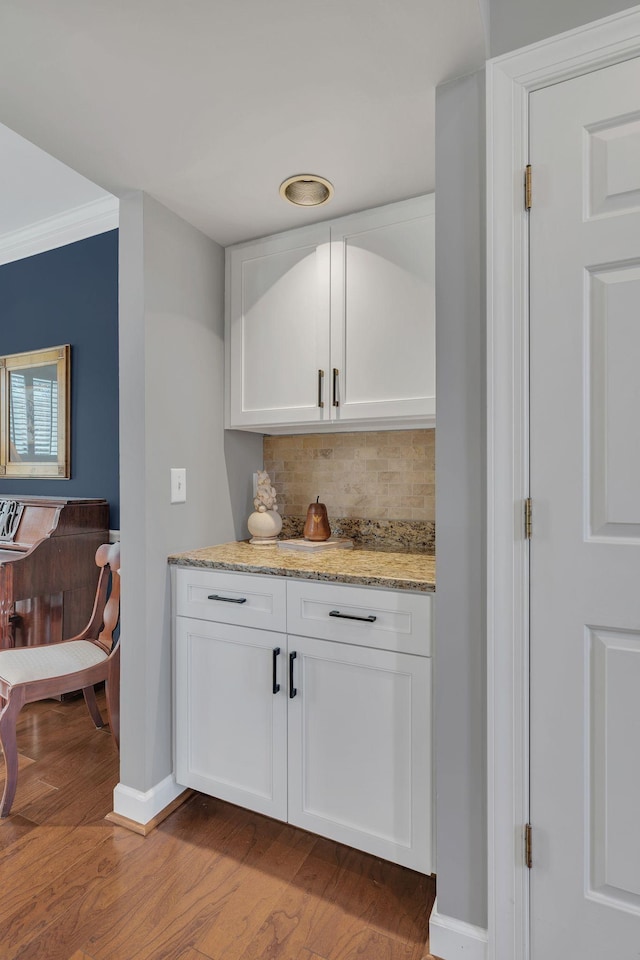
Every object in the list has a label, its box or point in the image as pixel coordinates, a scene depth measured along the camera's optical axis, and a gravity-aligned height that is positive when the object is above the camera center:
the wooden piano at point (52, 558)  2.66 -0.40
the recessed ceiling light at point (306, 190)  1.73 +0.99
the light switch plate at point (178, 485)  1.93 -0.01
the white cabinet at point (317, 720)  1.48 -0.74
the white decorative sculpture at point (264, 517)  2.18 -0.15
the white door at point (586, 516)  1.11 -0.07
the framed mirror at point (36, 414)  3.18 +0.43
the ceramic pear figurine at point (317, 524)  2.11 -0.17
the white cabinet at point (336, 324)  1.79 +0.58
